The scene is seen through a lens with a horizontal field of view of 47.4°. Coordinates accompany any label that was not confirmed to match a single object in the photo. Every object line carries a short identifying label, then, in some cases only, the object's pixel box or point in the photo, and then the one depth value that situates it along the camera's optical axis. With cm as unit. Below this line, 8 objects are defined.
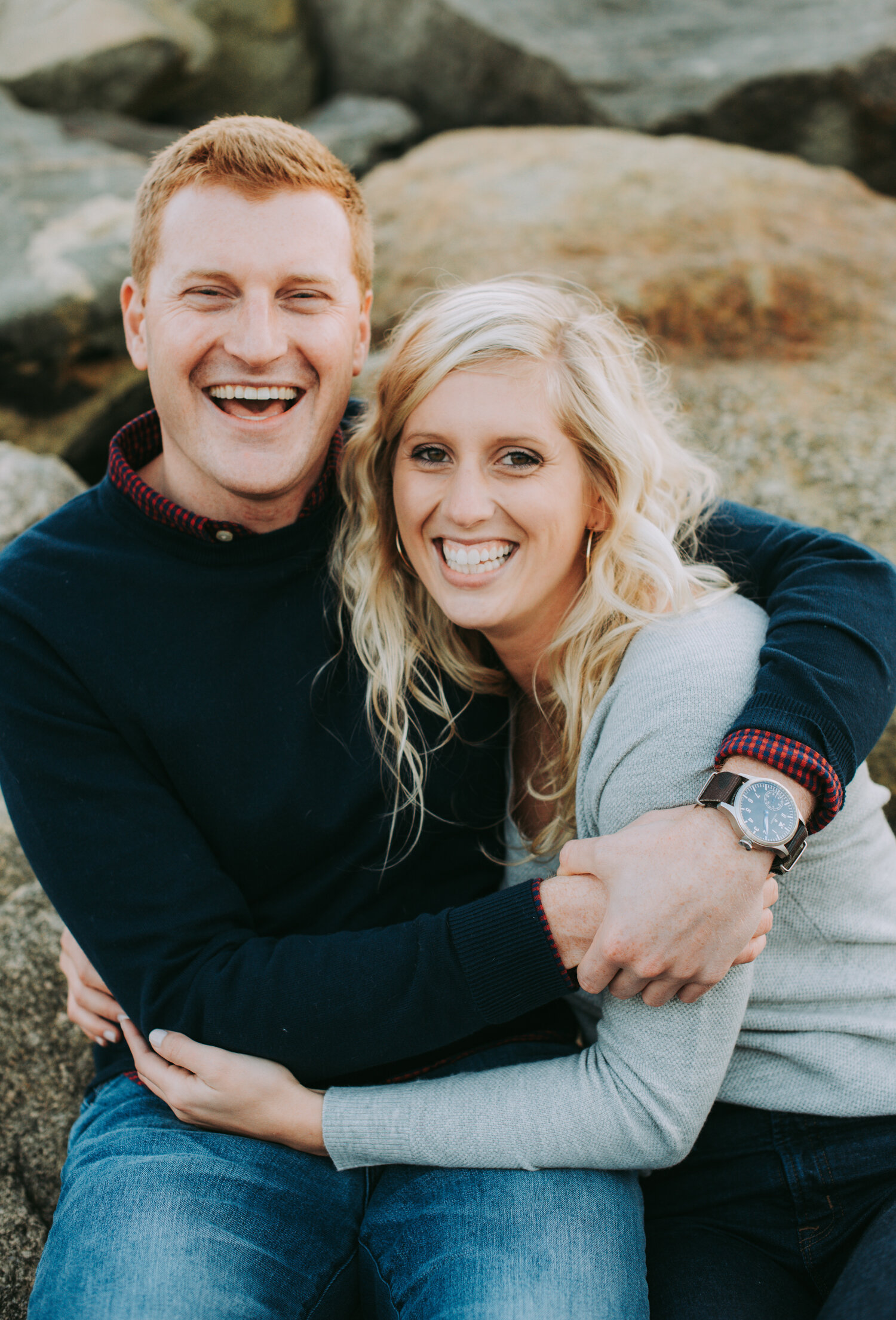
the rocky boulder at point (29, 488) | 284
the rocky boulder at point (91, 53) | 467
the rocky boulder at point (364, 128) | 463
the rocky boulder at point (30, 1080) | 196
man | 153
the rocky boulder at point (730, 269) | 296
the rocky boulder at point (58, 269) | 346
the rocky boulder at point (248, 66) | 512
